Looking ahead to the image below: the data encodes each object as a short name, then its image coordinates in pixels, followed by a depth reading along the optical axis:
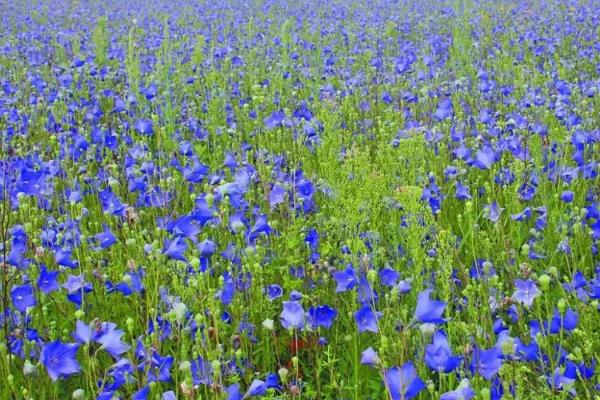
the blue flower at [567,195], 3.29
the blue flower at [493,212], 2.99
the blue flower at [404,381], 1.95
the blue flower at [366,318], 2.31
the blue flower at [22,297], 2.48
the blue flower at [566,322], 2.24
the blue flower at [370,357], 1.99
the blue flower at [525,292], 2.27
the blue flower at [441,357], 1.96
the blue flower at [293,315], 2.33
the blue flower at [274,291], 2.70
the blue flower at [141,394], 2.02
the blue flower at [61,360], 2.11
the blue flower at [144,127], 4.32
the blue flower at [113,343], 2.12
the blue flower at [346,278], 2.53
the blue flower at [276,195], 3.13
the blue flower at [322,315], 2.49
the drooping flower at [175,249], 2.46
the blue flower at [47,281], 2.58
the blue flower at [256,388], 2.00
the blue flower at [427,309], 2.13
